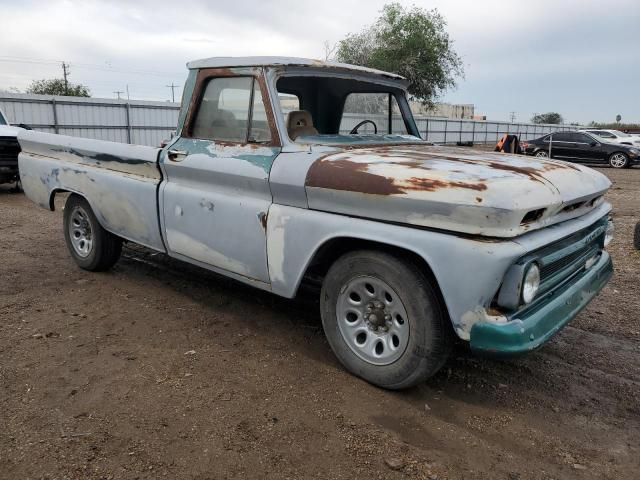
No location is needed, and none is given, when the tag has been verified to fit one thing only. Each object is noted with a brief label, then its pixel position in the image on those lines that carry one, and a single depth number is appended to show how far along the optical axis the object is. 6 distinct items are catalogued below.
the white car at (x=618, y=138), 21.81
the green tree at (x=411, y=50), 35.94
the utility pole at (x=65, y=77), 48.30
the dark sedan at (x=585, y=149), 20.05
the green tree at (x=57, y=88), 46.92
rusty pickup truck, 2.56
